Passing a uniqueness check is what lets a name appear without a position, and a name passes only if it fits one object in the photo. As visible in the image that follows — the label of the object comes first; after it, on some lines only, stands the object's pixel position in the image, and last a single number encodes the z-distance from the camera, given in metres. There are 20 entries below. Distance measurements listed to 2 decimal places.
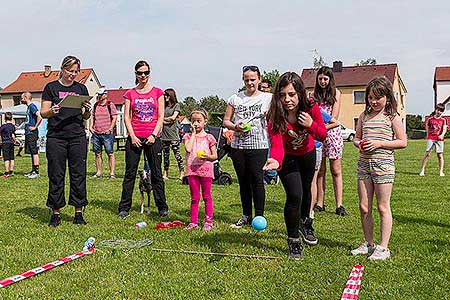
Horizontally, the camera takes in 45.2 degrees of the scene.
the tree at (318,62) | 74.80
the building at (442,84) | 79.81
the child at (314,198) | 5.56
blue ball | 4.91
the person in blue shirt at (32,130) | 12.47
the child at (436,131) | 13.38
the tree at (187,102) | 96.11
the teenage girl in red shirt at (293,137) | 4.89
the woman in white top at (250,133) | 6.31
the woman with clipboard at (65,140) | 6.63
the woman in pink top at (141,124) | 7.11
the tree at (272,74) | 76.48
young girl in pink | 6.46
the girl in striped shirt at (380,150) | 4.95
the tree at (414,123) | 57.81
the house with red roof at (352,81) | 56.84
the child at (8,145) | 13.51
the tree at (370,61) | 99.44
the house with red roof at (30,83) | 68.69
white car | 42.54
